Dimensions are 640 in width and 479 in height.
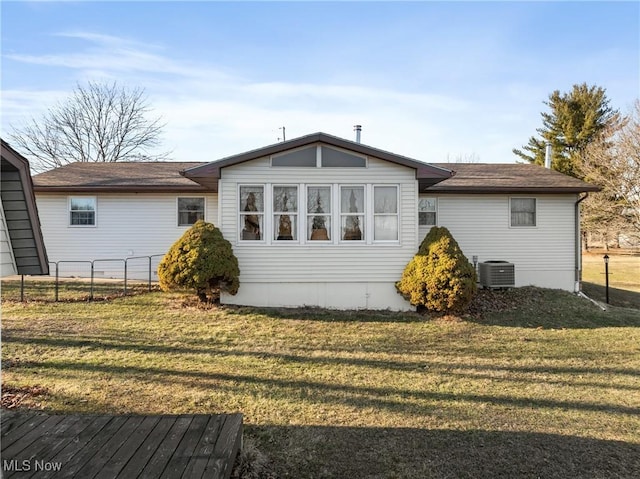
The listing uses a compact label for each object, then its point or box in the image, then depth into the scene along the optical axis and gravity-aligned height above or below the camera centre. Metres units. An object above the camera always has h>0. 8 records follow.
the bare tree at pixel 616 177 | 21.09 +3.67
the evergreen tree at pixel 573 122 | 27.36 +8.75
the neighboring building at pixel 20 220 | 3.45 +0.20
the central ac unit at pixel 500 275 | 10.38 -0.99
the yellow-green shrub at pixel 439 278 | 8.07 -0.85
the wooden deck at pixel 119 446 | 2.42 -1.50
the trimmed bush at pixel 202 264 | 8.12 -0.53
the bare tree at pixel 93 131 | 25.50 +7.69
